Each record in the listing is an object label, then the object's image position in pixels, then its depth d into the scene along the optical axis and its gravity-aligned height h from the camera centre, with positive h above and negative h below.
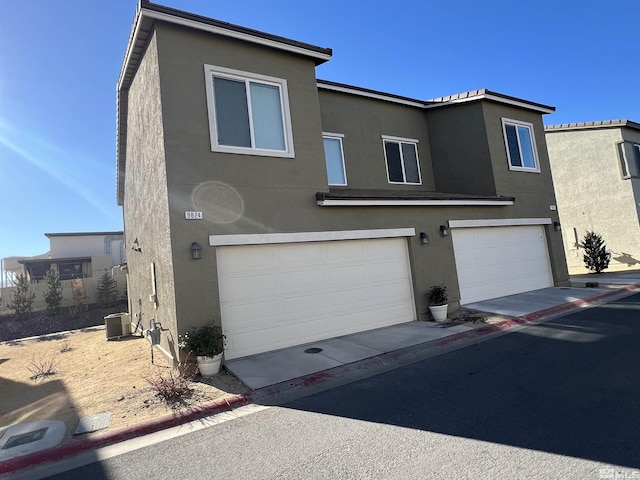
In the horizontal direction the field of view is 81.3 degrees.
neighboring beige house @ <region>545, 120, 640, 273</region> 18.27 +2.91
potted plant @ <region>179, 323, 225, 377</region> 6.25 -1.02
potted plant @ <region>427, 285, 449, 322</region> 9.43 -1.12
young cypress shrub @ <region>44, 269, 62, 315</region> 18.59 +0.43
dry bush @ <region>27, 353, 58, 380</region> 7.79 -1.42
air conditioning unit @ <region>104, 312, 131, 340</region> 12.06 -0.99
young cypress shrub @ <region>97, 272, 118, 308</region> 20.02 +0.18
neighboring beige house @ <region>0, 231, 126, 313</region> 19.77 +2.79
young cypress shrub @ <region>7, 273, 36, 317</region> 18.12 +0.34
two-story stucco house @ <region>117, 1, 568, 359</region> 7.11 +1.57
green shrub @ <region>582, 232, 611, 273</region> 17.06 -0.61
